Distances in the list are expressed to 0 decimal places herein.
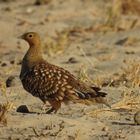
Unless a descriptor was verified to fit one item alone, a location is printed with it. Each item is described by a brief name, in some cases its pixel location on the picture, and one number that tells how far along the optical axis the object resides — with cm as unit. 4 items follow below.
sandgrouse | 1562
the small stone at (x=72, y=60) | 2322
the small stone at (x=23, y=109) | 1598
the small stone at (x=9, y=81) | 1931
